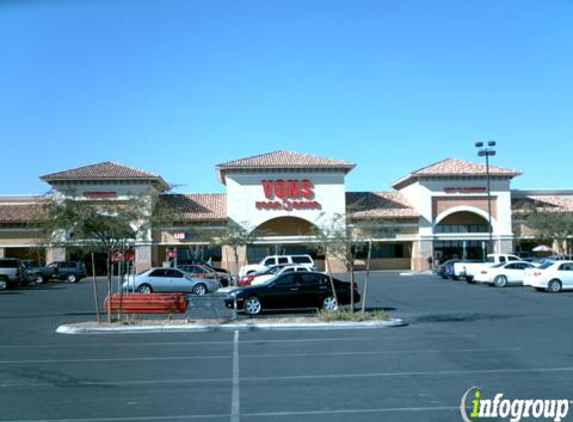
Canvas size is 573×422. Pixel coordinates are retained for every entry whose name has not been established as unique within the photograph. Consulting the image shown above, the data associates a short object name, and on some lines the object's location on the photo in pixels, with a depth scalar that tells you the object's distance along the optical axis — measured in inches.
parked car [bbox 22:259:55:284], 1813.5
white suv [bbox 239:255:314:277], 1640.4
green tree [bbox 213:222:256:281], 1539.1
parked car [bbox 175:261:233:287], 1551.4
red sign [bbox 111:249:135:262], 829.2
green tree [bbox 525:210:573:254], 2000.5
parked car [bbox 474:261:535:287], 1445.9
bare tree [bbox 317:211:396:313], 840.9
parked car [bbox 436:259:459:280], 1702.0
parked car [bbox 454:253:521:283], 1542.2
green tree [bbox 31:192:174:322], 783.7
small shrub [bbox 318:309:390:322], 761.0
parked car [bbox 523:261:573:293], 1248.8
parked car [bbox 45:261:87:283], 1929.1
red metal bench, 828.0
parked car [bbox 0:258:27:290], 1526.8
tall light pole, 1934.2
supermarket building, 2182.6
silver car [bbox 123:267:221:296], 1259.8
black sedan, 876.0
